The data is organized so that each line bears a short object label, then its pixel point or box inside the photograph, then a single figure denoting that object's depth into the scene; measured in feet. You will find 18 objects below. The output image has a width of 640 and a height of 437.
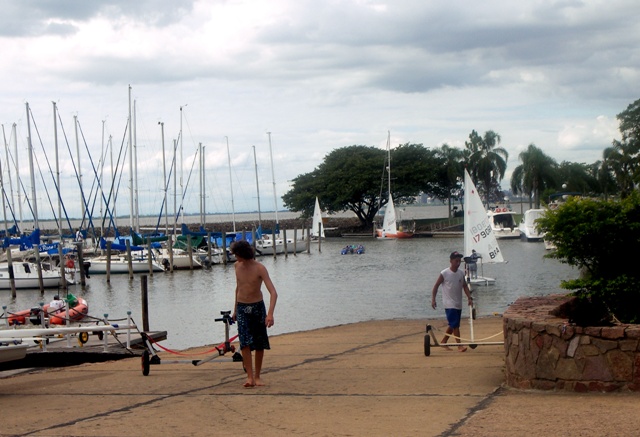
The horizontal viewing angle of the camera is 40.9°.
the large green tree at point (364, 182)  328.90
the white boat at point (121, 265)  184.24
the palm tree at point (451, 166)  343.26
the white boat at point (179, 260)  189.26
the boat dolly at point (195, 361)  37.50
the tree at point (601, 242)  32.73
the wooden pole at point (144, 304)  73.82
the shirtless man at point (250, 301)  33.30
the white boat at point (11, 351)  36.13
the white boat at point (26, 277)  160.45
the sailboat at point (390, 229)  288.37
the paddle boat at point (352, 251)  229.25
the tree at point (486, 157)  350.64
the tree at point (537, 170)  321.52
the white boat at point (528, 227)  248.32
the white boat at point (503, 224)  270.67
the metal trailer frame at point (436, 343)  40.63
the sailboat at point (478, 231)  120.26
